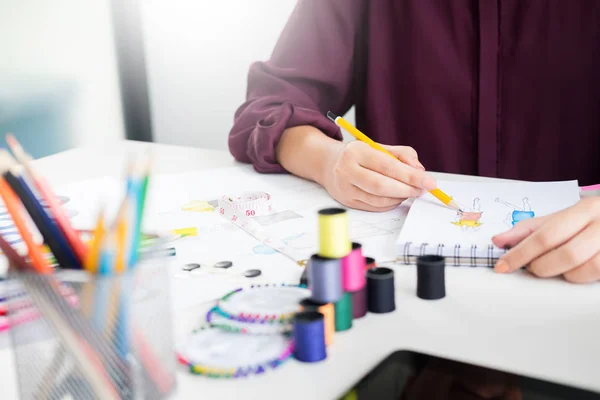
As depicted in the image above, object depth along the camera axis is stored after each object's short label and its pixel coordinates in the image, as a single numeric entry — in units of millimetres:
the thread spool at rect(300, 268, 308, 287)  591
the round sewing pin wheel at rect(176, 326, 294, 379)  460
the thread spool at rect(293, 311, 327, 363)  468
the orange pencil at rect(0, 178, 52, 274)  379
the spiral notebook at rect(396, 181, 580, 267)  659
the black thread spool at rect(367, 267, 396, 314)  542
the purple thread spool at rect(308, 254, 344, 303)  479
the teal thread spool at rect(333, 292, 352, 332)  510
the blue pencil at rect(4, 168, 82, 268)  380
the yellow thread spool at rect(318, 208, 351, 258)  468
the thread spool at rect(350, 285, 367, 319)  533
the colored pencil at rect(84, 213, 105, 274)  368
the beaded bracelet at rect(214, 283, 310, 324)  506
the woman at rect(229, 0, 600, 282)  1162
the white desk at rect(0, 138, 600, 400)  454
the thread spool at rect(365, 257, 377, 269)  582
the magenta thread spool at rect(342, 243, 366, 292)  498
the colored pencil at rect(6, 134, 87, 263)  386
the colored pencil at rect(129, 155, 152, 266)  373
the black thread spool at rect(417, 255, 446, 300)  573
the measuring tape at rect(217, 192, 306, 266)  723
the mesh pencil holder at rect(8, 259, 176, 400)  374
